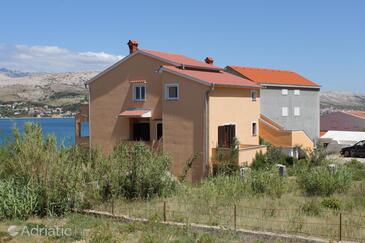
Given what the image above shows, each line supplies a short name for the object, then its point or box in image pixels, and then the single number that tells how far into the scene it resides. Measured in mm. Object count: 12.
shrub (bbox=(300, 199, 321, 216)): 15766
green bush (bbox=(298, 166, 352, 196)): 20250
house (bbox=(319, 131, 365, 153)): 42844
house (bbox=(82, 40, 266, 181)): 29597
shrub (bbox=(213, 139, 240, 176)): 28578
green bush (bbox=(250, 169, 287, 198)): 19672
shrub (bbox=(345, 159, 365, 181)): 25986
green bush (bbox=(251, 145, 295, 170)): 30422
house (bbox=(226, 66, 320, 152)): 40719
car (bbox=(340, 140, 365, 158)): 39750
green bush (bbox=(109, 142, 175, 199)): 18859
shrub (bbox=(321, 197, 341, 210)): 16797
